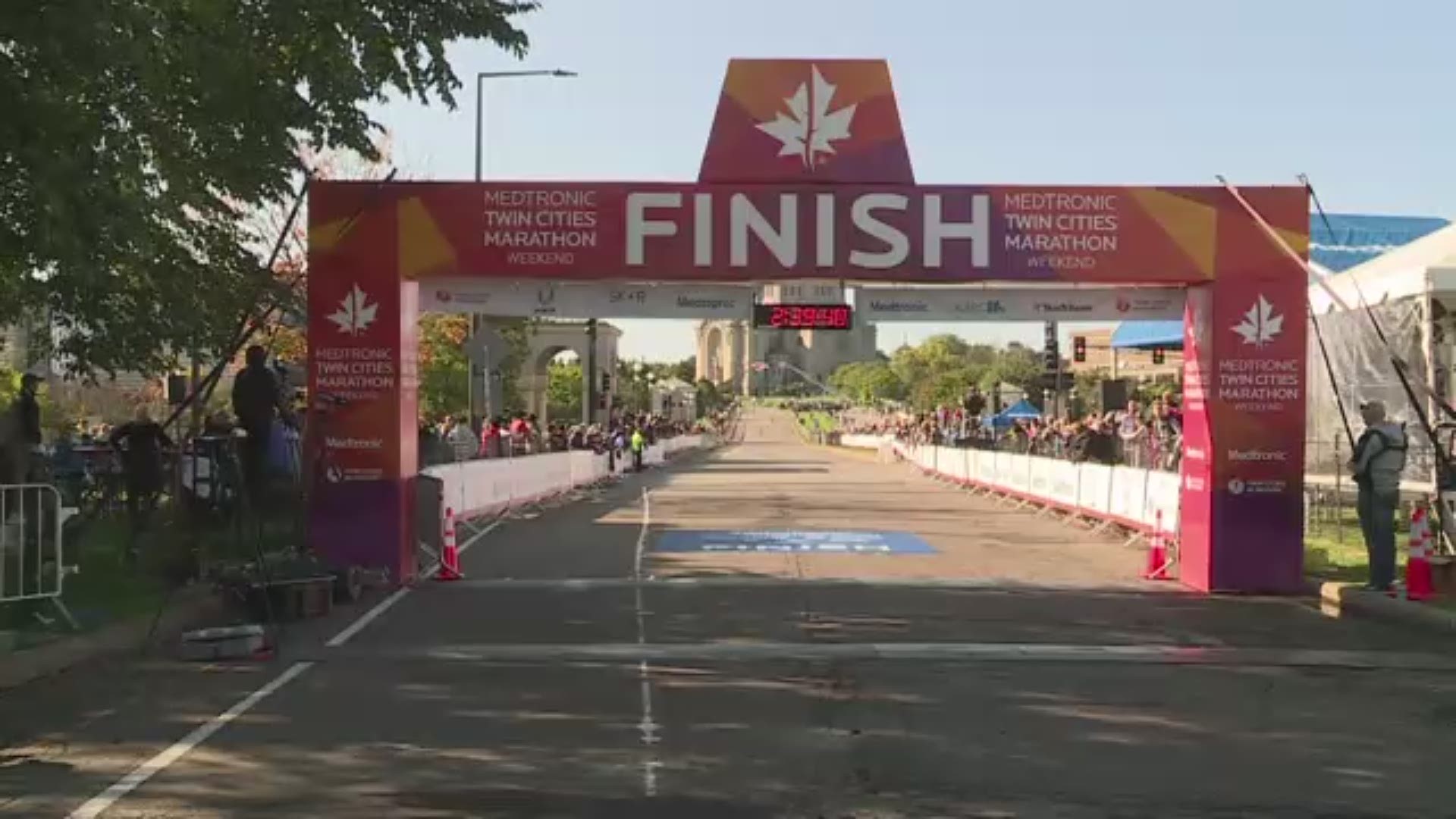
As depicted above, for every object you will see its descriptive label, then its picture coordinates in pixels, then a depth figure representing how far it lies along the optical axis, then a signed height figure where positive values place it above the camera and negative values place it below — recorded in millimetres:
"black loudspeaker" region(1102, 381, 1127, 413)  31641 +54
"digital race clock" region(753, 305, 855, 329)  15344 +841
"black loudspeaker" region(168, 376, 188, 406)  19719 +80
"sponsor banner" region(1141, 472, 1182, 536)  18344 -1280
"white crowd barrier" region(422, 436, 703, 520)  22453 -1605
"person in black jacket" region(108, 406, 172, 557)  15578 -746
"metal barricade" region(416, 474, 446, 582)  16719 -1433
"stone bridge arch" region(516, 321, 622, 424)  84750 +2651
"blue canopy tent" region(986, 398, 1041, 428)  55844 -706
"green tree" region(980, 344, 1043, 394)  99688 +2284
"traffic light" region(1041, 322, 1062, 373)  37750 +1102
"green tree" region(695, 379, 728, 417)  162462 -136
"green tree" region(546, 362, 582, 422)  100750 +192
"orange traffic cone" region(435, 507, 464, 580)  15812 -1762
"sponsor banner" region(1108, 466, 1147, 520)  20438 -1344
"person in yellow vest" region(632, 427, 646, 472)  51062 -1725
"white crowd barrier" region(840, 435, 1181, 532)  19500 -1486
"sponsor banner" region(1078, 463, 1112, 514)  22489 -1412
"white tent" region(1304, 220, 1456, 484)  17203 +895
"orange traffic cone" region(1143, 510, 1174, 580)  16281 -1765
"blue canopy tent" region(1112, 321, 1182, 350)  29828 +1316
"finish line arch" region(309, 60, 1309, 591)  14930 +1411
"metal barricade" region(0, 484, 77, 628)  10867 -1116
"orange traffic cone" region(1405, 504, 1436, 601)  13391 -1483
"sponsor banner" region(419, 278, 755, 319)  15688 +1040
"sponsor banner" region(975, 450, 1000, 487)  33875 -1648
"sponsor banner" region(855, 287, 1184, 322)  15898 +1017
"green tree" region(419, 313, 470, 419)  41875 +919
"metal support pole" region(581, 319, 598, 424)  46950 +771
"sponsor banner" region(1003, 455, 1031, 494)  29750 -1554
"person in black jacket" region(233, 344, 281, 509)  14945 -153
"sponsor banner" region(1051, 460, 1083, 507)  24953 -1457
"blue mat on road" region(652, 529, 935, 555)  19156 -1965
